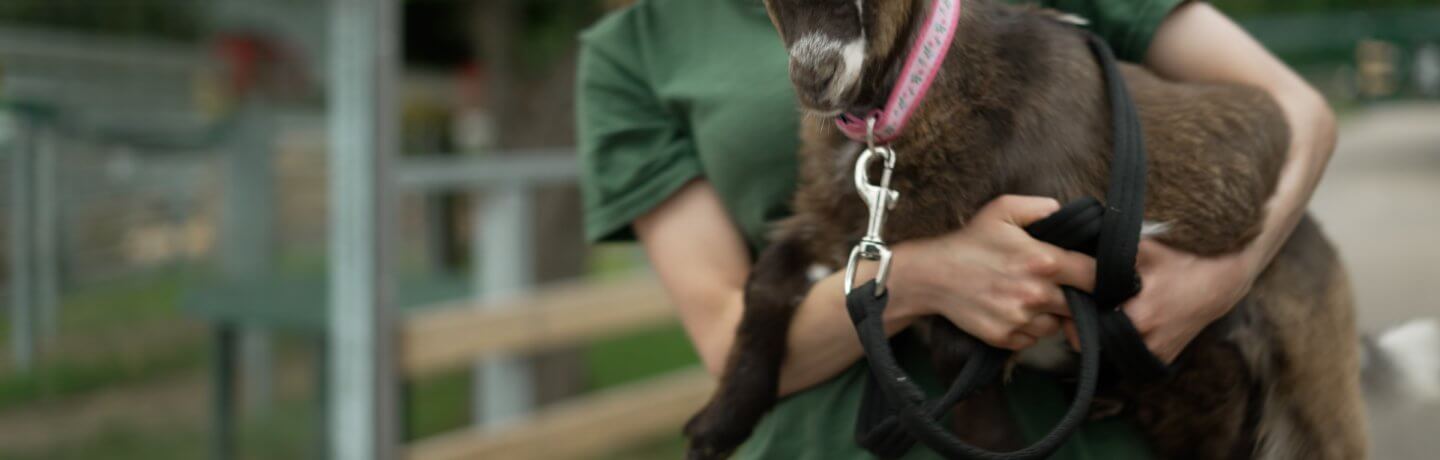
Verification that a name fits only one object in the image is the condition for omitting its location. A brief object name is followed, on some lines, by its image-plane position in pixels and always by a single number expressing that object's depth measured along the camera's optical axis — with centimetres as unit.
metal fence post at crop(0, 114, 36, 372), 388
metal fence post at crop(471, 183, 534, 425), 500
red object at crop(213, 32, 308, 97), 527
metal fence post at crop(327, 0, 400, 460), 367
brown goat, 166
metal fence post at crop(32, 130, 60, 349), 398
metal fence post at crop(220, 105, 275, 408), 505
